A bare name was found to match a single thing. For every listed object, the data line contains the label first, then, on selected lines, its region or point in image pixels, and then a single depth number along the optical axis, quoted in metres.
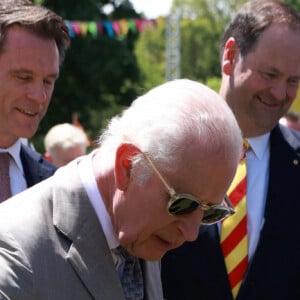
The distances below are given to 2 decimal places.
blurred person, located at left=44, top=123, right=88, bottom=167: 10.25
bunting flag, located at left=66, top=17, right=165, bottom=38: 27.00
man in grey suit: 3.41
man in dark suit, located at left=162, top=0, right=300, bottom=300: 5.02
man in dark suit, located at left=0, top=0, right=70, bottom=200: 5.11
